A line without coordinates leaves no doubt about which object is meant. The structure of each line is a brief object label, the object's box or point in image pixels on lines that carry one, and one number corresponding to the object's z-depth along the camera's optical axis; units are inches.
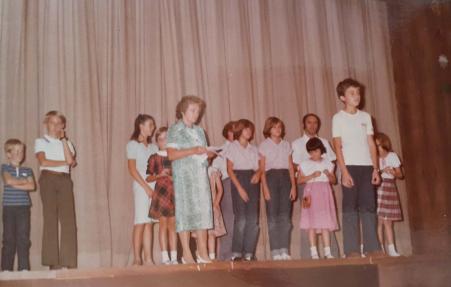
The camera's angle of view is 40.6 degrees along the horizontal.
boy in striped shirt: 145.4
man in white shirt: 179.6
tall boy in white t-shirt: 172.2
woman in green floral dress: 156.6
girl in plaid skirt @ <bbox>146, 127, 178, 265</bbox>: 161.0
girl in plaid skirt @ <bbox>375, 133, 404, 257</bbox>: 181.5
